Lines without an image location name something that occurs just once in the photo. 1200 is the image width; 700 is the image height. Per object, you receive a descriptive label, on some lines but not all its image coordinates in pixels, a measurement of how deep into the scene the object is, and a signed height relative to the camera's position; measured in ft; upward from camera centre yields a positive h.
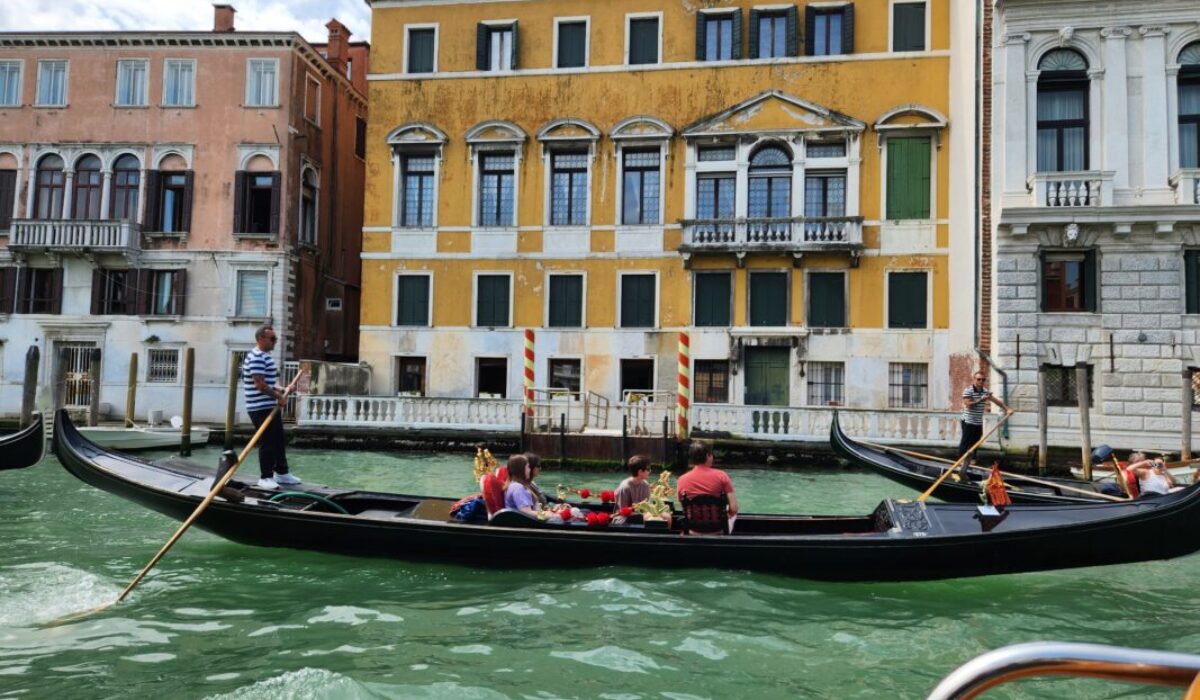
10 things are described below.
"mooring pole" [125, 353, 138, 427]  46.21 -0.15
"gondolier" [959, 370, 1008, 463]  30.45 -0.04
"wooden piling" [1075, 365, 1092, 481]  33.04 -0.18
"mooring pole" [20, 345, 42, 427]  40.98 -0.06
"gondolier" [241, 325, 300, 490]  20.03 -0.29
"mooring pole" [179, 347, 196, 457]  41.39 -0.82
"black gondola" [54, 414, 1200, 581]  16.35 -2.62
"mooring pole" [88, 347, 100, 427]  43.29 -0.18
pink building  53.62 +11.59
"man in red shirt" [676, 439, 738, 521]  17.53 -1.48
